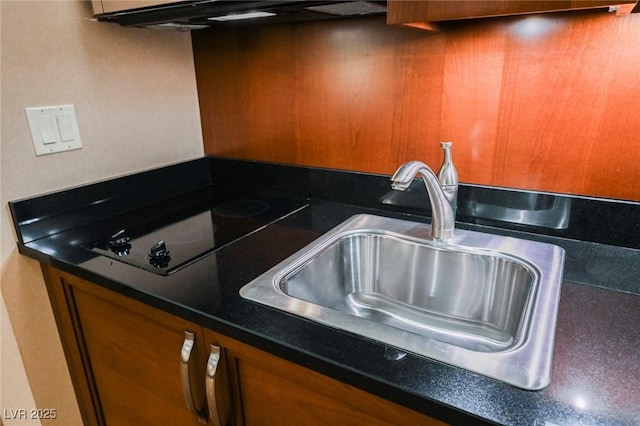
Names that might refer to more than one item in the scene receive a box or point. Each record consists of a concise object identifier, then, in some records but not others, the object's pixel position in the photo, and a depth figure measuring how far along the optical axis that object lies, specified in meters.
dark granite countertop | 0.53
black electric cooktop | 0.95
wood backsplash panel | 0.88
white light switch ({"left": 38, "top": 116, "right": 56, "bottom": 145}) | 1.07
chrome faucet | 0.82
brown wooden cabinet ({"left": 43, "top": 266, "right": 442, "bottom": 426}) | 0.66
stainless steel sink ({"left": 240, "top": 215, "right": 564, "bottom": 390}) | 0.70
